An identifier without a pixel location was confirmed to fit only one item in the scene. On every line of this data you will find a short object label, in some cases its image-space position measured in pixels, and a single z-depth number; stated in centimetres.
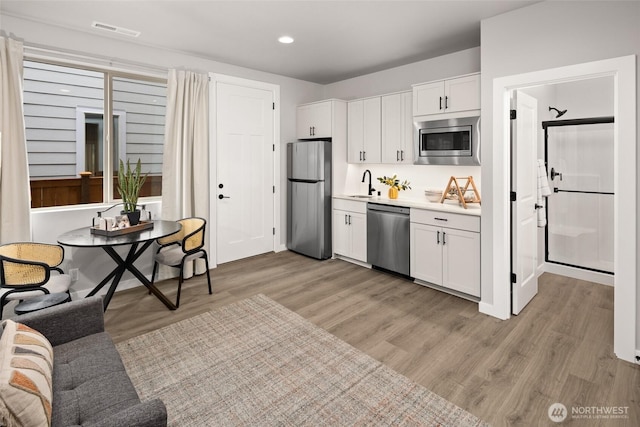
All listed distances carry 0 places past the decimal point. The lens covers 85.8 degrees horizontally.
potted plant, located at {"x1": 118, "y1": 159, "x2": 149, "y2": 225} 338
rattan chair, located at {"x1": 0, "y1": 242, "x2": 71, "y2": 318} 255
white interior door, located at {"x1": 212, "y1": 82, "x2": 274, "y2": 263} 472
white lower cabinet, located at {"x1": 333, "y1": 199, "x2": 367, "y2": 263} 467
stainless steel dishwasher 415
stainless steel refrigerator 494
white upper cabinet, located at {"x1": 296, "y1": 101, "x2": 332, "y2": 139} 502
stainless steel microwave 360
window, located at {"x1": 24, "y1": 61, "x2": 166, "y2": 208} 346
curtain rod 328
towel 380
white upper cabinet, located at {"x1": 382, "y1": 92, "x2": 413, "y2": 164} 428
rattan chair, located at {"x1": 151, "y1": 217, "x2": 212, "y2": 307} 355
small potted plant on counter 471
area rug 196
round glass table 286
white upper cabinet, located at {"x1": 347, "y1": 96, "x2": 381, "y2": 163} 466
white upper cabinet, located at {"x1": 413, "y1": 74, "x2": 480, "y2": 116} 353
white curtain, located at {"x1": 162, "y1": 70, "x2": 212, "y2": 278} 410
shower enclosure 405
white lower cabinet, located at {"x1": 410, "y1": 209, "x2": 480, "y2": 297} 347
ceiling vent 331
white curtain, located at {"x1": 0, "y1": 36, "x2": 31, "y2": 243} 304
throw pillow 112
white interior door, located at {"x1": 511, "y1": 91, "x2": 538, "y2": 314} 315
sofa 119
